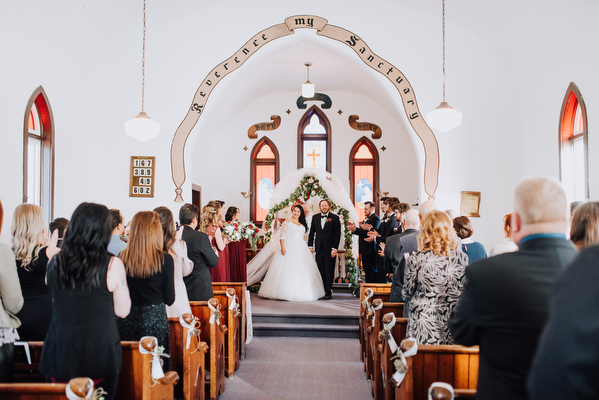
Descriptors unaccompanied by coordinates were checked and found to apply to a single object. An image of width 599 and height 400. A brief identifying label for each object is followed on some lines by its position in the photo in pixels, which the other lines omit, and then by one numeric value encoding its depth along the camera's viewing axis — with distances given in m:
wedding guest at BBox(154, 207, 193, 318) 3.89
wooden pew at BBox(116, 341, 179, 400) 2.67
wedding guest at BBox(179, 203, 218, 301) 4.43
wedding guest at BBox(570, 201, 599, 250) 2.17
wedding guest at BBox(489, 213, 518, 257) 4.14
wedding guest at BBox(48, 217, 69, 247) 4.19
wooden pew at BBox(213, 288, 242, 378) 4.99
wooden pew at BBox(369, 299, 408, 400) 4.10
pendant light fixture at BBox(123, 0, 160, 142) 6.53
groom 8.27
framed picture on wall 7.51
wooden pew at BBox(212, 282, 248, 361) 5.61
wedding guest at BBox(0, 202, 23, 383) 2.59
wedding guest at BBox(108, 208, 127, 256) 4.25
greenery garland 9.17
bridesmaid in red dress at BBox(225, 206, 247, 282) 7.66
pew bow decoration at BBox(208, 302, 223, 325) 4.13
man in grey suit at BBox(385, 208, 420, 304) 4.03
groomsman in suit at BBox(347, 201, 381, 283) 8.02
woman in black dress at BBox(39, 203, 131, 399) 2.37
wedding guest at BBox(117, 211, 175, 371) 3.12
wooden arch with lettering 7.58
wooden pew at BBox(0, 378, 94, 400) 2.15
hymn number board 7.75
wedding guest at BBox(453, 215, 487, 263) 4.23
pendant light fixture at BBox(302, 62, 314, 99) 9.53
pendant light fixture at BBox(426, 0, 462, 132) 6.41
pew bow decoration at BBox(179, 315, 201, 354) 3.43
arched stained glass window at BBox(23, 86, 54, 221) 6.76
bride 8.24
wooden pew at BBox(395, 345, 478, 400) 2.60
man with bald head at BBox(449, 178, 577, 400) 1.62
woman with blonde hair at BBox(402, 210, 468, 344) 3.06
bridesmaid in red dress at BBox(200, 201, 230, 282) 5.28
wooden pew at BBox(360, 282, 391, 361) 5.63
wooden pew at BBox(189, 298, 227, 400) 4.23
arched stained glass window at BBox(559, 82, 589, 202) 6.45
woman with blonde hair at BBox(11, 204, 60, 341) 3.12
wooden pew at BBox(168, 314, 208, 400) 3.51
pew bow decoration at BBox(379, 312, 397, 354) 2.93
